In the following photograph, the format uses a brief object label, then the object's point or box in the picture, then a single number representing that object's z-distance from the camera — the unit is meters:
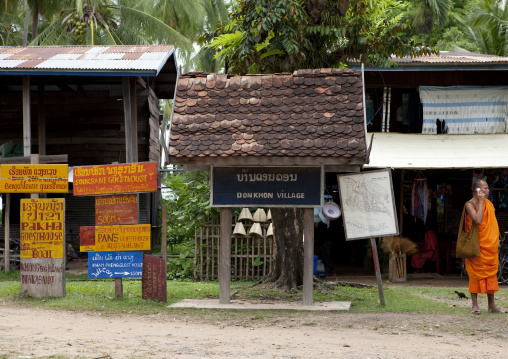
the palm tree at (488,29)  23.31
